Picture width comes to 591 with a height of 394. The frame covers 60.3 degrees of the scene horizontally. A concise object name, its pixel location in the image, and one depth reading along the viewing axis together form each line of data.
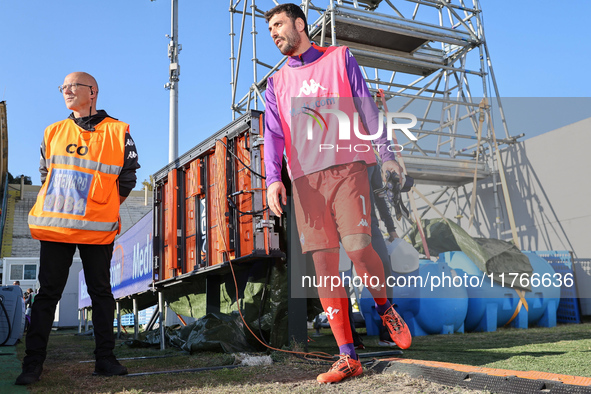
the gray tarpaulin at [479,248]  6.79
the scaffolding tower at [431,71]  9.59
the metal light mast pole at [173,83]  12.46
